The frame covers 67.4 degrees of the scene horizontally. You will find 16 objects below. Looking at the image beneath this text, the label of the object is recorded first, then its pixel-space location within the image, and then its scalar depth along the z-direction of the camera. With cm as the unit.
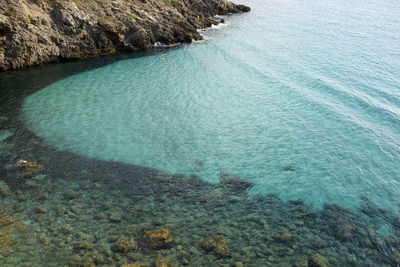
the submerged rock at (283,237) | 1898
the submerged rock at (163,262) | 1673
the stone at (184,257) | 1702
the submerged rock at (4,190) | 2057
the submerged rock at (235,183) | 2331
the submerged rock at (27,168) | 2272
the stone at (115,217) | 1952
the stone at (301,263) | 1742
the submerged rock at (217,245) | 1778
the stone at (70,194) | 2101
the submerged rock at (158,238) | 1797
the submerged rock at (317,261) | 1751
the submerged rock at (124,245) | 1742
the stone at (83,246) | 1738
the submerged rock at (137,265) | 1647
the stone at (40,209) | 1964
